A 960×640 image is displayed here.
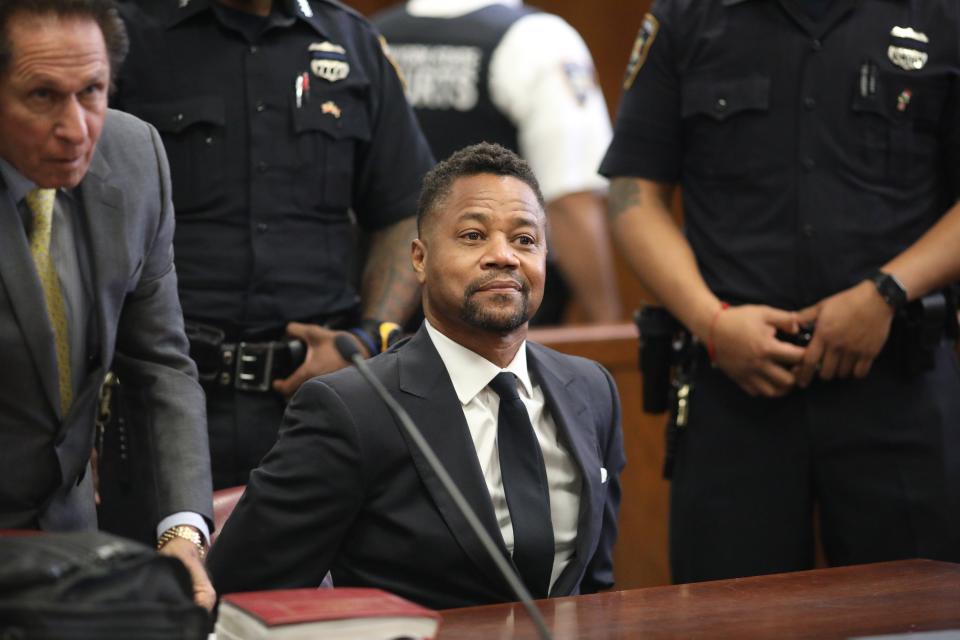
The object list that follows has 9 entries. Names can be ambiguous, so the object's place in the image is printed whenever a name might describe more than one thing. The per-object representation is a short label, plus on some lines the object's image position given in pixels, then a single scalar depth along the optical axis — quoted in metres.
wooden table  7.68
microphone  7.52
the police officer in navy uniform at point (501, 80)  9.28
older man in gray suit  7.83
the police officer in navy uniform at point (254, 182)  8.41
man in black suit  7.89
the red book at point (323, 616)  7.51
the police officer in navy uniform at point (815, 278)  8.40
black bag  7.19
